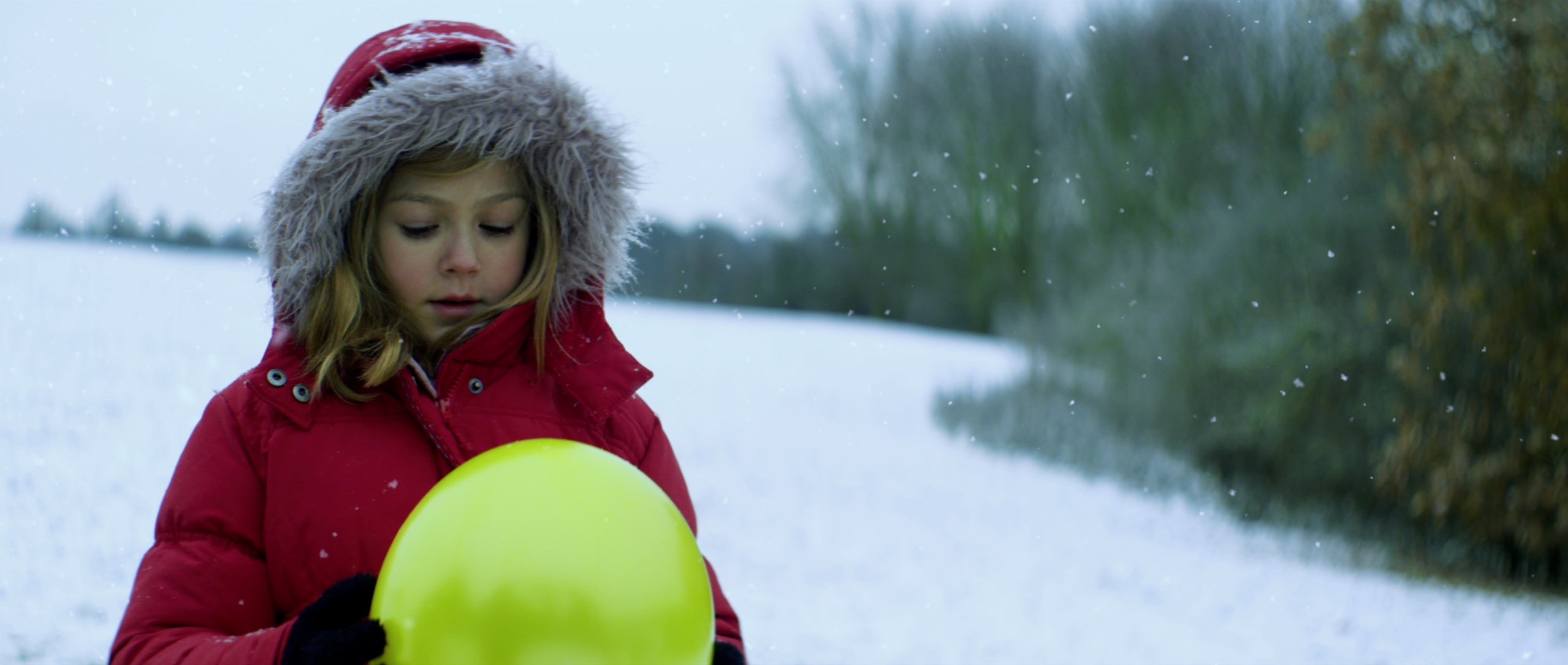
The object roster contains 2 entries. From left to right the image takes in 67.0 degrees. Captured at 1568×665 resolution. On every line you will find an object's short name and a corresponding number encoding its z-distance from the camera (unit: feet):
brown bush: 23.13
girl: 5.10
